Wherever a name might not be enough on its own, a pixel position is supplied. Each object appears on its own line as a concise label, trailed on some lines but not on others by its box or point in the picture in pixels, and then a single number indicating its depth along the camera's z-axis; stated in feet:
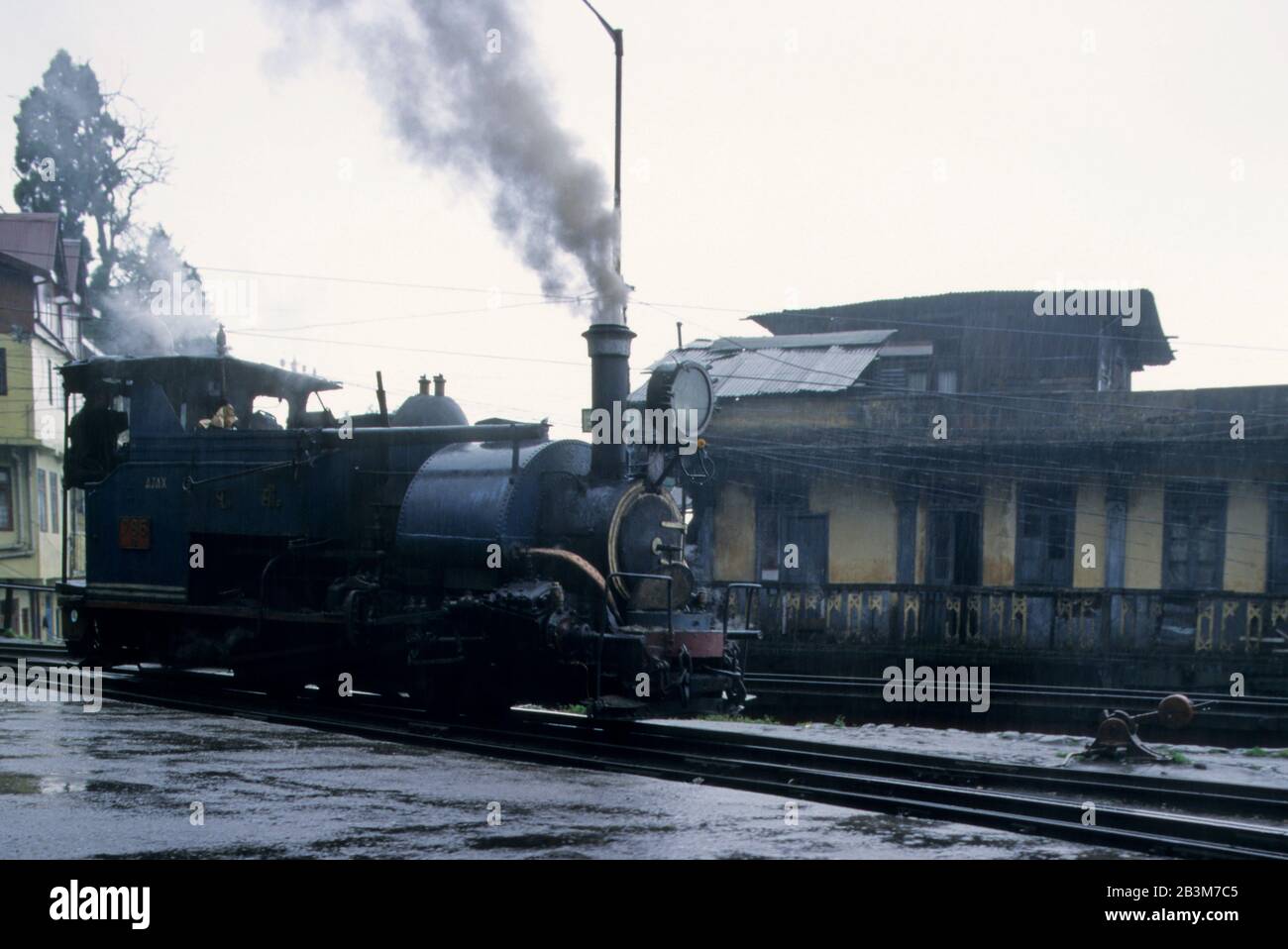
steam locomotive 37.37
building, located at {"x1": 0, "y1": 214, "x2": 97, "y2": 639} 112.37
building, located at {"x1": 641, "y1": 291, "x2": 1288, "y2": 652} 72.28
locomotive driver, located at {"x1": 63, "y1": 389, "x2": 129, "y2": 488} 49.73
